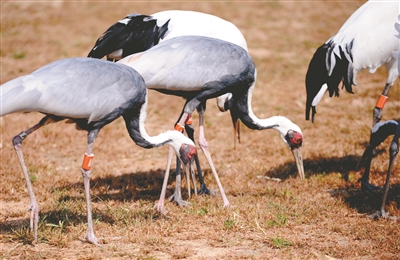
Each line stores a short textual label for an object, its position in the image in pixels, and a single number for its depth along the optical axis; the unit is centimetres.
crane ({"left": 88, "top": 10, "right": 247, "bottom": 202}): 1327
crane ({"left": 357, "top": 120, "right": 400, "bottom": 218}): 1121
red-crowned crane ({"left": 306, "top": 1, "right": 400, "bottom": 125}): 1371
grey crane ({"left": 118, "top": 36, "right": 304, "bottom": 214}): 1130
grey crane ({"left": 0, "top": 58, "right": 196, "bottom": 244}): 928
